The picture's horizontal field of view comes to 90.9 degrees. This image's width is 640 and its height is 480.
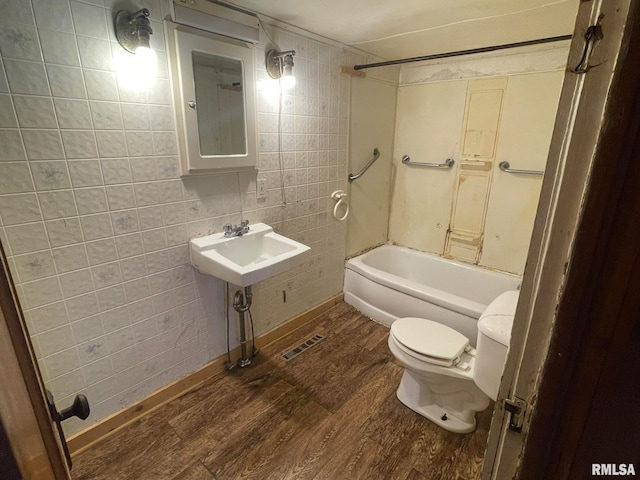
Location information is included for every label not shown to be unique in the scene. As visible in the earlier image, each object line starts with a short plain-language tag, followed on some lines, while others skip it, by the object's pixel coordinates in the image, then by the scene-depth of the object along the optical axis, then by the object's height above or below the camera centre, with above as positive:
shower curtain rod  1.58 +0.51
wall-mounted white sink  1.53 -0.57
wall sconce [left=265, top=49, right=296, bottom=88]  1.81 +0.46
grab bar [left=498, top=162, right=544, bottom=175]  2.32 -0.16
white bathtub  2.19 -1.10
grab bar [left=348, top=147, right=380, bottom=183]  2.63 -0.17
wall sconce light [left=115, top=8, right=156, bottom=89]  1.27 +0.39
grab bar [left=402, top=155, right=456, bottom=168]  2.74 -0.14
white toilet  1.41 -1.07
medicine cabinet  1.50 +0.24
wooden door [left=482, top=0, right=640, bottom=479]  0.38 -0.15
